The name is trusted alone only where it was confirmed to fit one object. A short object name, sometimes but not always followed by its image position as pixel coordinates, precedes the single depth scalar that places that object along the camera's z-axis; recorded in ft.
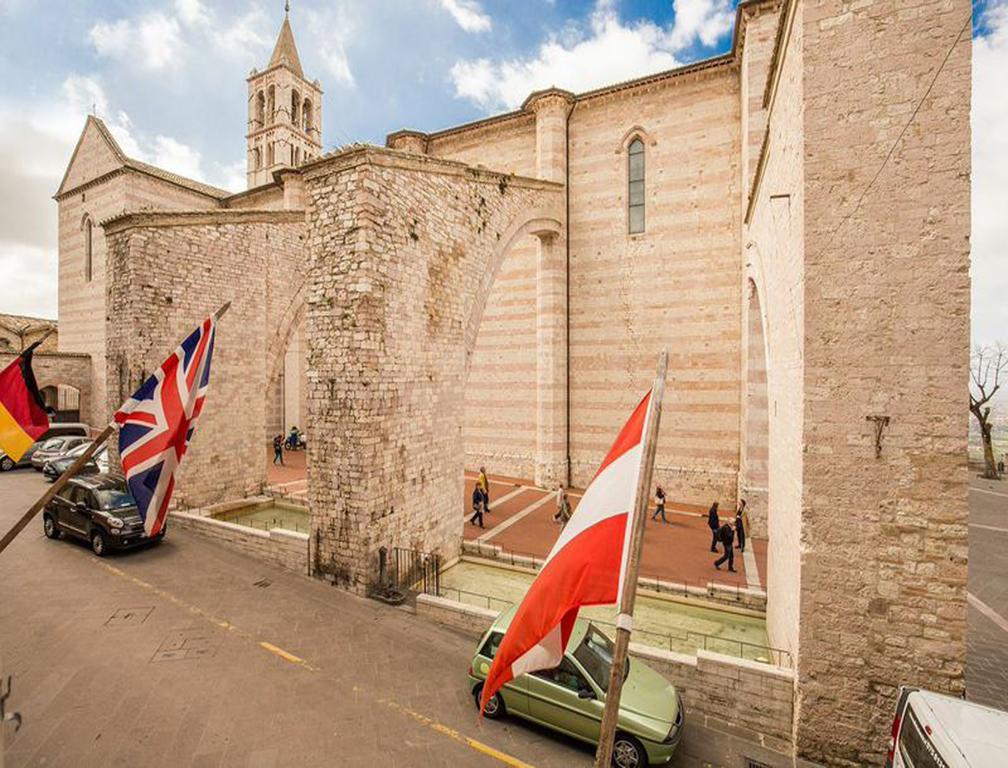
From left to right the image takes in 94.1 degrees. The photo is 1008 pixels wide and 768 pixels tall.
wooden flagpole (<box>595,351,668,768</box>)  7.27
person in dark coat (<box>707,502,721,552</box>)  34.23
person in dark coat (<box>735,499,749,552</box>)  34.12
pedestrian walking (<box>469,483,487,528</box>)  41.34
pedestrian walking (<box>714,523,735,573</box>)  31.30
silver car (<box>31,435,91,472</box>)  58.08
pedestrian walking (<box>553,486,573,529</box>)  39.81
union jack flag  15.47
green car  15.98
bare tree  67.00
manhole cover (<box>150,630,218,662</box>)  21.74
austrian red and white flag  8.77
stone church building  15.38
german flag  19.36
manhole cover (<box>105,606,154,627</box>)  24.34
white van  11.43
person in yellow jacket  43.58
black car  32.50
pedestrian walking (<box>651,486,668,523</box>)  40.74
